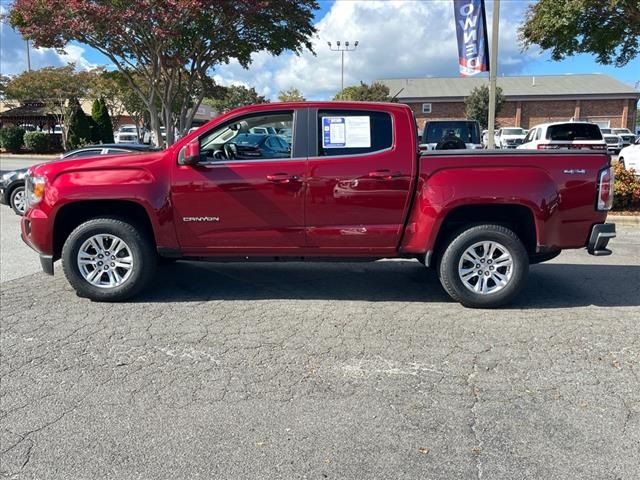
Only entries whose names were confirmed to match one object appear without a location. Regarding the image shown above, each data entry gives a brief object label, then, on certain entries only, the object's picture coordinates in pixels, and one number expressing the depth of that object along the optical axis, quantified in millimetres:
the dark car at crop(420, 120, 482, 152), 15172
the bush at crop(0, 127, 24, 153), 35062
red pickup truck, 5027
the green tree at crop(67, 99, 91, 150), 32719
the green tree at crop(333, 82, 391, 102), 49844
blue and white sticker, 5176
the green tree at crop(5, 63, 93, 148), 33375
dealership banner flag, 14297
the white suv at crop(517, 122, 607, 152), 16953
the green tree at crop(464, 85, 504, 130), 46281
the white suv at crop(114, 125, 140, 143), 36312
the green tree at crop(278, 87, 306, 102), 77400
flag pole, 14859
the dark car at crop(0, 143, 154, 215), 11078
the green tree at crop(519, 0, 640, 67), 10656
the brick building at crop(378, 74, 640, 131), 48844
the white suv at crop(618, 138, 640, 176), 15281
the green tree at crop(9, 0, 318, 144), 16281
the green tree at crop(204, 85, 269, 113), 68325
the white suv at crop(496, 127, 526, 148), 33781
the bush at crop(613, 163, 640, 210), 10594
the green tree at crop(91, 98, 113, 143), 33812
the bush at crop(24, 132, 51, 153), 34469
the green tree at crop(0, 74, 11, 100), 36516
